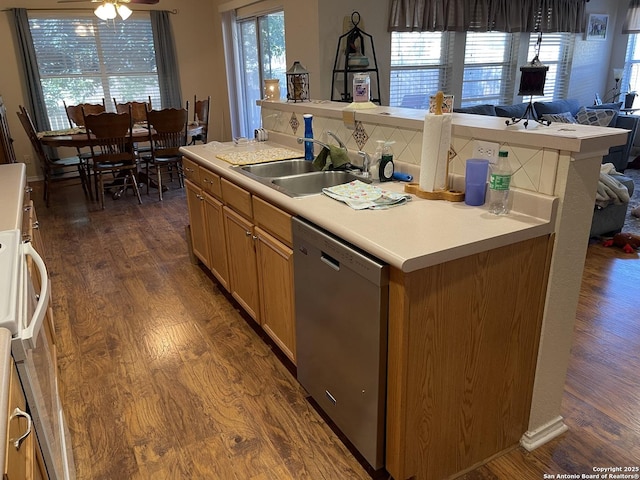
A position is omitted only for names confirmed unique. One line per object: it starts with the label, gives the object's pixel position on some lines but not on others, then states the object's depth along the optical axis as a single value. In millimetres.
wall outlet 1706
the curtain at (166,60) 6688
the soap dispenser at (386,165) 2145
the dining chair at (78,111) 6008
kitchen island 1409
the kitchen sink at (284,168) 2727
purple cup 1722
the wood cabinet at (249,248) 2074
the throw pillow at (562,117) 5660
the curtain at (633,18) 6949
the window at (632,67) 7250
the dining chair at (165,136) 5199
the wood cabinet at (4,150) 3708
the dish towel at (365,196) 1790
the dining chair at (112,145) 4840
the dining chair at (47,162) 5055
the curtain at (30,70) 5930
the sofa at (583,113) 5760
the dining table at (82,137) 4910
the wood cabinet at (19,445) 820
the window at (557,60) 6902
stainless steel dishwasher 1466
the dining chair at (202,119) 5976
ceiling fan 4496
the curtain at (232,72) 6805
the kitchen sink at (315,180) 2379
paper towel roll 1772
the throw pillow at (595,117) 5977
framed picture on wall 6980
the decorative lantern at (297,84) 3102
